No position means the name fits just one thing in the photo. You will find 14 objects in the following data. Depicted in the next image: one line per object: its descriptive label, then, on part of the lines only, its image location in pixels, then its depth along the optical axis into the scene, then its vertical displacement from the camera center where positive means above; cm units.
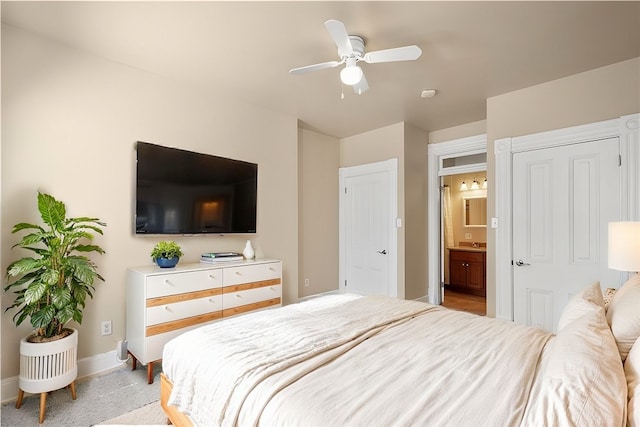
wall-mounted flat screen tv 277 +28
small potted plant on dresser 265 -29
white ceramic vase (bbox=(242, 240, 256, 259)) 338 -33
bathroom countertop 548 -48
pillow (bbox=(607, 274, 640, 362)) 125 -41
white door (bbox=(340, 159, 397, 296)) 450 -11
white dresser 241 -67
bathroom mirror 601 +21
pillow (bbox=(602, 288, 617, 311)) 177 -49
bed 94 -59
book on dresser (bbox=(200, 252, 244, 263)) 309 -36
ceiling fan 205 +116
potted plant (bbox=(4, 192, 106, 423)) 199 -51
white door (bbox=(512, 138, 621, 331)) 281 +0
